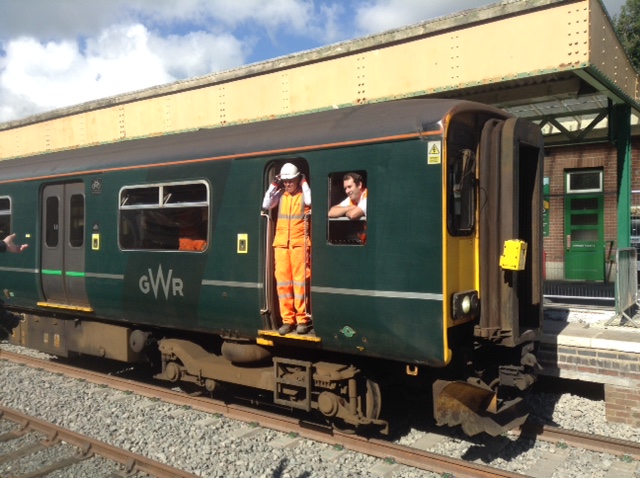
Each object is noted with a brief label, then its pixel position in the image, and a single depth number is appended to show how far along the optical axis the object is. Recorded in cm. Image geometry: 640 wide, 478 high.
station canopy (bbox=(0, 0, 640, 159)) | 670
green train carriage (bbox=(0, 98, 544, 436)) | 500
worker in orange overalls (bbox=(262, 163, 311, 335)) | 567
